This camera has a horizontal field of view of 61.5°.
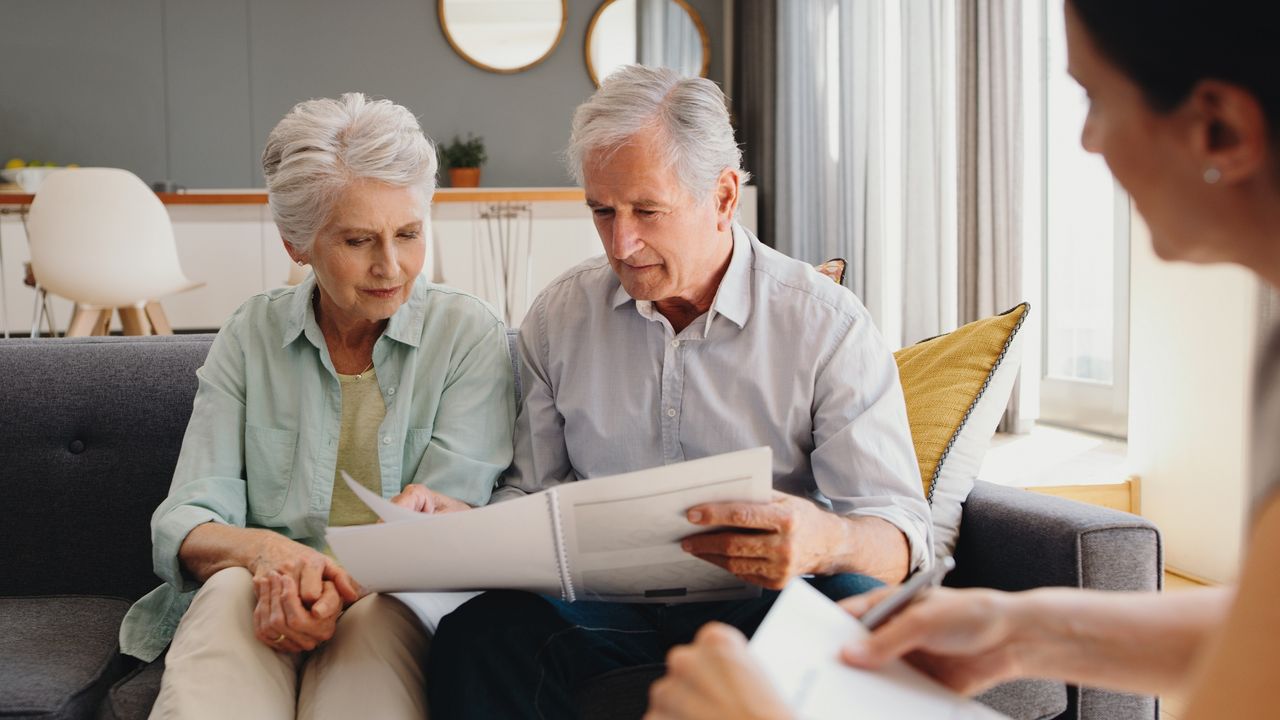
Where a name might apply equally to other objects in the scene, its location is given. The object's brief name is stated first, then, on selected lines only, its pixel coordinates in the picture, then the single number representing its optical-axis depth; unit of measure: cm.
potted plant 592
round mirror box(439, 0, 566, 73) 627
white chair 385
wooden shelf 490
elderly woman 149
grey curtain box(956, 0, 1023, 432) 355
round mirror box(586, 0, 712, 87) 639
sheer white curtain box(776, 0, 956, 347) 392
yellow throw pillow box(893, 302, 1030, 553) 161
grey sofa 152
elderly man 133
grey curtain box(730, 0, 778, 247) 570
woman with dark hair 47
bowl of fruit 484
